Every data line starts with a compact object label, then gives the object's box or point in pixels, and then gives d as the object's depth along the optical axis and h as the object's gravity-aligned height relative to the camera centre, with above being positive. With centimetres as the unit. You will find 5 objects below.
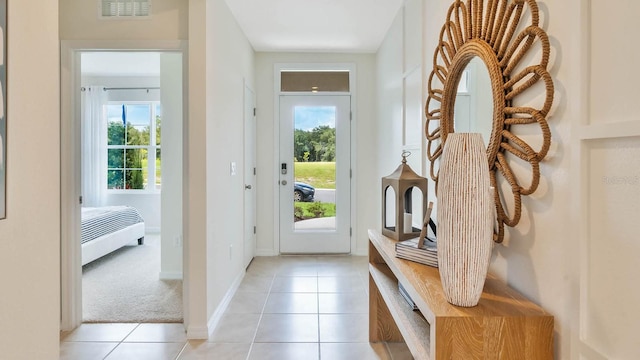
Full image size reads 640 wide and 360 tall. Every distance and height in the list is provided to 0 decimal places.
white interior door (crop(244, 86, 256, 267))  392 -2
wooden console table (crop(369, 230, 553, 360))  104 -43
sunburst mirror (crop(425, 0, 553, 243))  118 +30
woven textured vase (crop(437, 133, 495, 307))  110 -14
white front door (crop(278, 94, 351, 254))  454 +1
